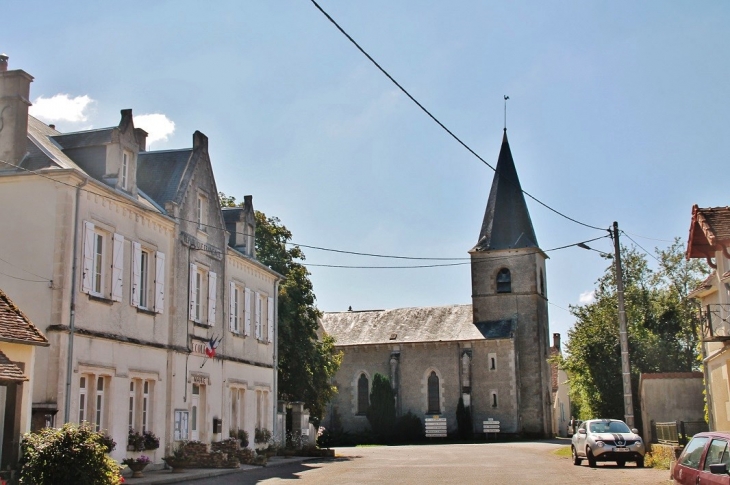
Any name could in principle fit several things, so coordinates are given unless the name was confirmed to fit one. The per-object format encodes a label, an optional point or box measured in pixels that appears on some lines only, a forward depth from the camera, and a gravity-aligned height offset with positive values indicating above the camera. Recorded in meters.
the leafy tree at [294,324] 36.94 +3.39
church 55.41 +3.49
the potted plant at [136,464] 20.14 -1.47
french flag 25.86 +1.66
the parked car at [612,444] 23.11 -1.27
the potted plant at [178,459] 22.62 -1.53
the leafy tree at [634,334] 40.50 +3.26
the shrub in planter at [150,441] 21.62 -0.98
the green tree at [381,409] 55.78 -0.59
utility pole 23.31 +1.22
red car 9.64 -0.78
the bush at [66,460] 13.82 -0.92
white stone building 18.64 +3.17
